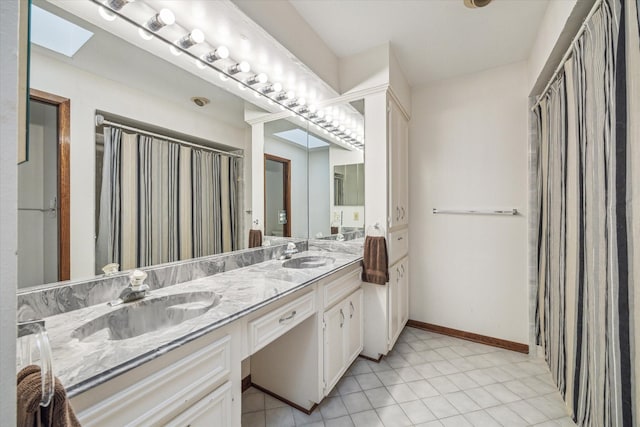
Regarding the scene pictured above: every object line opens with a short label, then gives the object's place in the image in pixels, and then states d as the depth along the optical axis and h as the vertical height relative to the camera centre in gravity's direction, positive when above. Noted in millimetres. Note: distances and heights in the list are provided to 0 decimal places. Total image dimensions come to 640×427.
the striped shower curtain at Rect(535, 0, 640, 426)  923 -40
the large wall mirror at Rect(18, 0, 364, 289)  920 +264
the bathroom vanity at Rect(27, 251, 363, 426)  668 -437
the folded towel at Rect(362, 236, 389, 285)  1982 -363
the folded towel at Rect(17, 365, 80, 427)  435 -315
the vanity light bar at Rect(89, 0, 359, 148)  1165 +838
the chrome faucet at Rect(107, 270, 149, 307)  1062 -301
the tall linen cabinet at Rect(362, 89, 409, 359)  2066 +86
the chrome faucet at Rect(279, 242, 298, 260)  1976 -284
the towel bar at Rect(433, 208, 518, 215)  2301 +6
